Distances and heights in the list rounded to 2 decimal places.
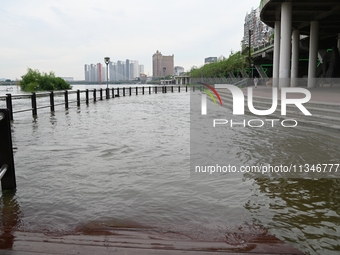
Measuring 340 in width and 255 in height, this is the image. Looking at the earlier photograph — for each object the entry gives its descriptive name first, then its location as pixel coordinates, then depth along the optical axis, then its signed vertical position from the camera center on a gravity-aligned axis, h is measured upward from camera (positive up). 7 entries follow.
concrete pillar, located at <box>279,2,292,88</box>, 24.97 +3.21
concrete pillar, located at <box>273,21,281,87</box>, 31.36 +3.65
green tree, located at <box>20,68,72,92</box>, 63.47 +1.38
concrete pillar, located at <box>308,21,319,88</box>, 30.71 +3.07
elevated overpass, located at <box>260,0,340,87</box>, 25.45 +5.63
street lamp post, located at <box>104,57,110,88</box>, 31.09 +2.33
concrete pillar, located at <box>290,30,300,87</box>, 34.34 +3.54
